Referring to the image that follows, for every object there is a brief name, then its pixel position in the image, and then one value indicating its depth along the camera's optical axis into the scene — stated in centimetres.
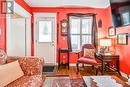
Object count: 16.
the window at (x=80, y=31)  325
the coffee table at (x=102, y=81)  129
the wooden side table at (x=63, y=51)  312
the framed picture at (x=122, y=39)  234
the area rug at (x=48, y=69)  274
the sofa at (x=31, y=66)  155
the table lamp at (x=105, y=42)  271
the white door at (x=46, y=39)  323
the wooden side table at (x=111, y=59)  253
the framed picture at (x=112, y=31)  275
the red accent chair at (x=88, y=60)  255
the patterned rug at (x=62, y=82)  176
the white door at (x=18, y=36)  272
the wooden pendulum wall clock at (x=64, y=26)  321
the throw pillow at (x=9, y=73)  123
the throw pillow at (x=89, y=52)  279
